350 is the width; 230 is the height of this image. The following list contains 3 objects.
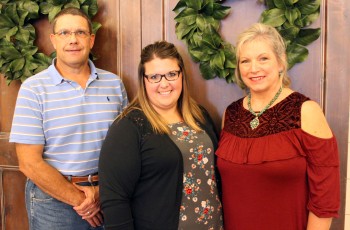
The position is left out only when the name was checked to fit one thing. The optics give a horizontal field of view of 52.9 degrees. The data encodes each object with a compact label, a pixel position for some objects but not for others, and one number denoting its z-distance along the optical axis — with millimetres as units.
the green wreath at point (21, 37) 1790
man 1436
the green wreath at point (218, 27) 1472
